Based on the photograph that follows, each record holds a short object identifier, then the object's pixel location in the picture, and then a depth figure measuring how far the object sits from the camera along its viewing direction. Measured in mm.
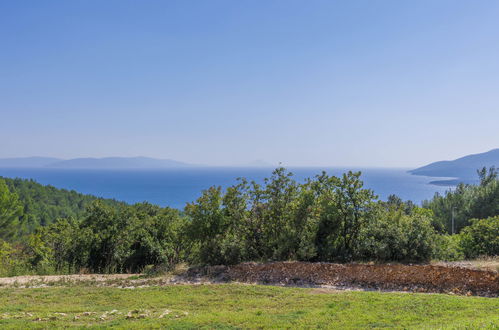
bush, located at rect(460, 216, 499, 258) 17078
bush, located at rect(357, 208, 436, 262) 15133
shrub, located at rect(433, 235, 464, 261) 15727
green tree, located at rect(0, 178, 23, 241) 41044
